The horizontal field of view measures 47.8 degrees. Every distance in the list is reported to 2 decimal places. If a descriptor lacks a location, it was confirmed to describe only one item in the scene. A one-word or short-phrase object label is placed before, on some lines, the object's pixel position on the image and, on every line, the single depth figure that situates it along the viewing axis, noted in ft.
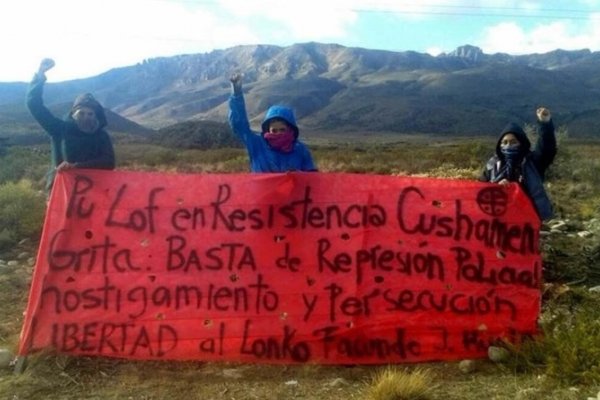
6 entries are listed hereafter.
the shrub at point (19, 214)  30.09
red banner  15.31
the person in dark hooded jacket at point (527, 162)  17.84
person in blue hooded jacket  17.78
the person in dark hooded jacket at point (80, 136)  18.06
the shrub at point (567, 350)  13.69
